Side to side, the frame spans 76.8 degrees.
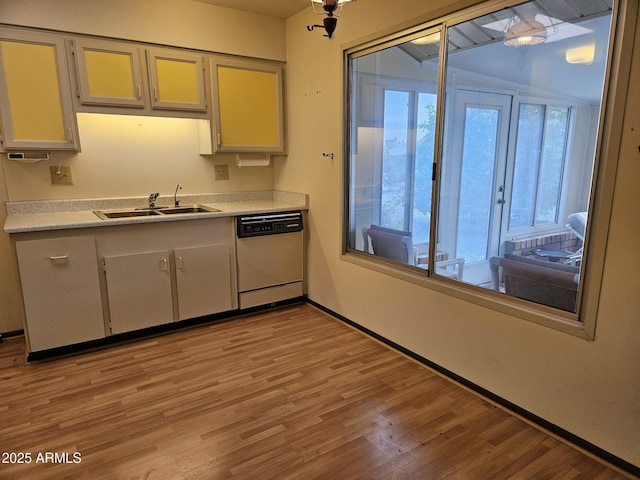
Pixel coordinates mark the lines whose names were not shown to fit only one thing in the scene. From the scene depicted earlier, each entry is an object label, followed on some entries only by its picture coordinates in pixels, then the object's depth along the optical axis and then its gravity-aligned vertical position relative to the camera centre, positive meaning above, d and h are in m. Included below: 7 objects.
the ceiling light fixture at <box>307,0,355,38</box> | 1.44 +0.55
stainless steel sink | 3.15 -0.39
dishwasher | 3.35 -0.80
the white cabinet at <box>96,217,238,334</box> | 2.84 -0.80
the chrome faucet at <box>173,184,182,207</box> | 3.54 -0.31
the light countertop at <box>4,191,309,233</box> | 2.63 -0.37
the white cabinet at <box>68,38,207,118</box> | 2.81 +0.62
